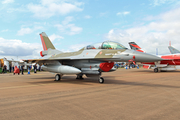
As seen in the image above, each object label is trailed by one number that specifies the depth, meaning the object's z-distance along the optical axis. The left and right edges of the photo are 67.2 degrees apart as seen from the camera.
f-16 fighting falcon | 7.50
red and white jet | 20.14
